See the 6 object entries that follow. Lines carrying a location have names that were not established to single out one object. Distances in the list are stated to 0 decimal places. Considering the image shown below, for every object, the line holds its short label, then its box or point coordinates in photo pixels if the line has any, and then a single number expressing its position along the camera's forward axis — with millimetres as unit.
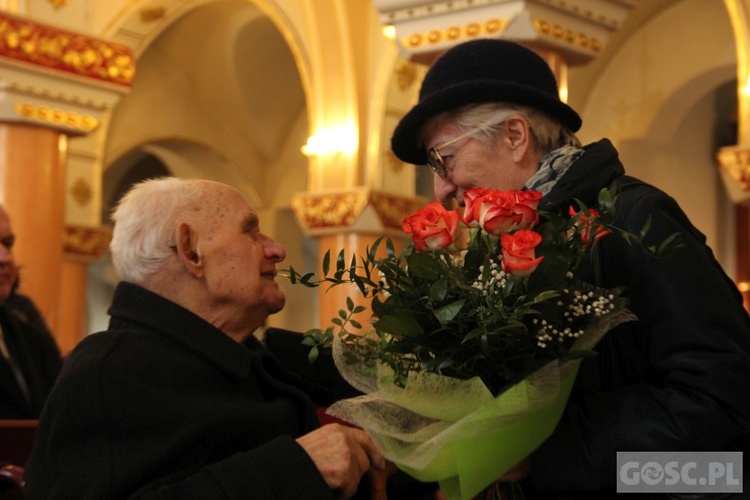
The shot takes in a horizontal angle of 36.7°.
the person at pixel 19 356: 4633
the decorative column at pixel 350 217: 10977
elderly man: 2461
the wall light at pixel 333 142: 11211
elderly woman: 2068
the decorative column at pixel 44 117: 7922
